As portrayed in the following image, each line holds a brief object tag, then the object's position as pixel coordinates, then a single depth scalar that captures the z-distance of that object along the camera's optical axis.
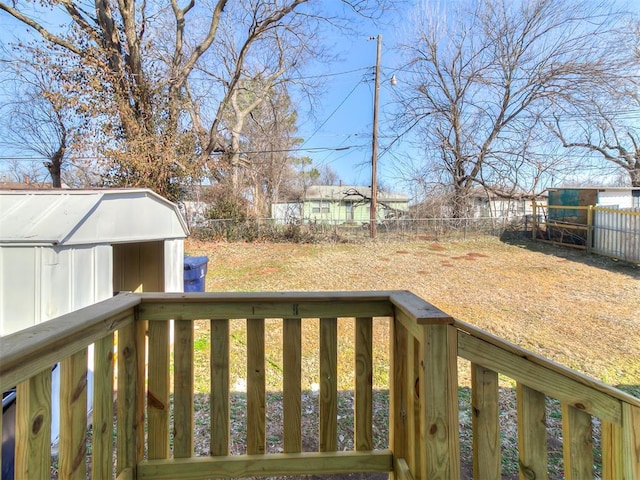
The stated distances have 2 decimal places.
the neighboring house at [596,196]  10.57
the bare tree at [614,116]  12.43
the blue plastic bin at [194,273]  4.81
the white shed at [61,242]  2.35
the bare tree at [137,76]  8.11
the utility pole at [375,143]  12.38
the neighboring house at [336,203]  15.86
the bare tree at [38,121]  8.08
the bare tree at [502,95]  12.66
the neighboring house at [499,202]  13.24
